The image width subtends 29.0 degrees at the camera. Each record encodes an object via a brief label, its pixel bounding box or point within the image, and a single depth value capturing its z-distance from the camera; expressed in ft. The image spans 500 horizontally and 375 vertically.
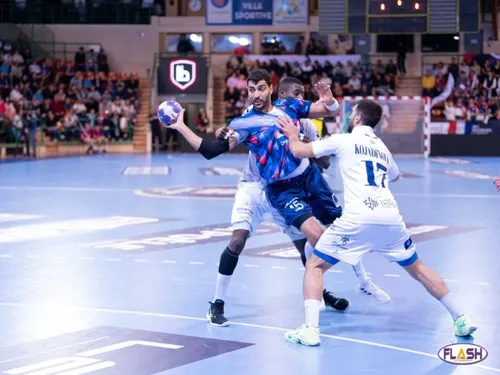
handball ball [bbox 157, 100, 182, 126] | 26.07
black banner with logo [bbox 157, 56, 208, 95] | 136.36
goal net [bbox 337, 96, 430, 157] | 113.70
